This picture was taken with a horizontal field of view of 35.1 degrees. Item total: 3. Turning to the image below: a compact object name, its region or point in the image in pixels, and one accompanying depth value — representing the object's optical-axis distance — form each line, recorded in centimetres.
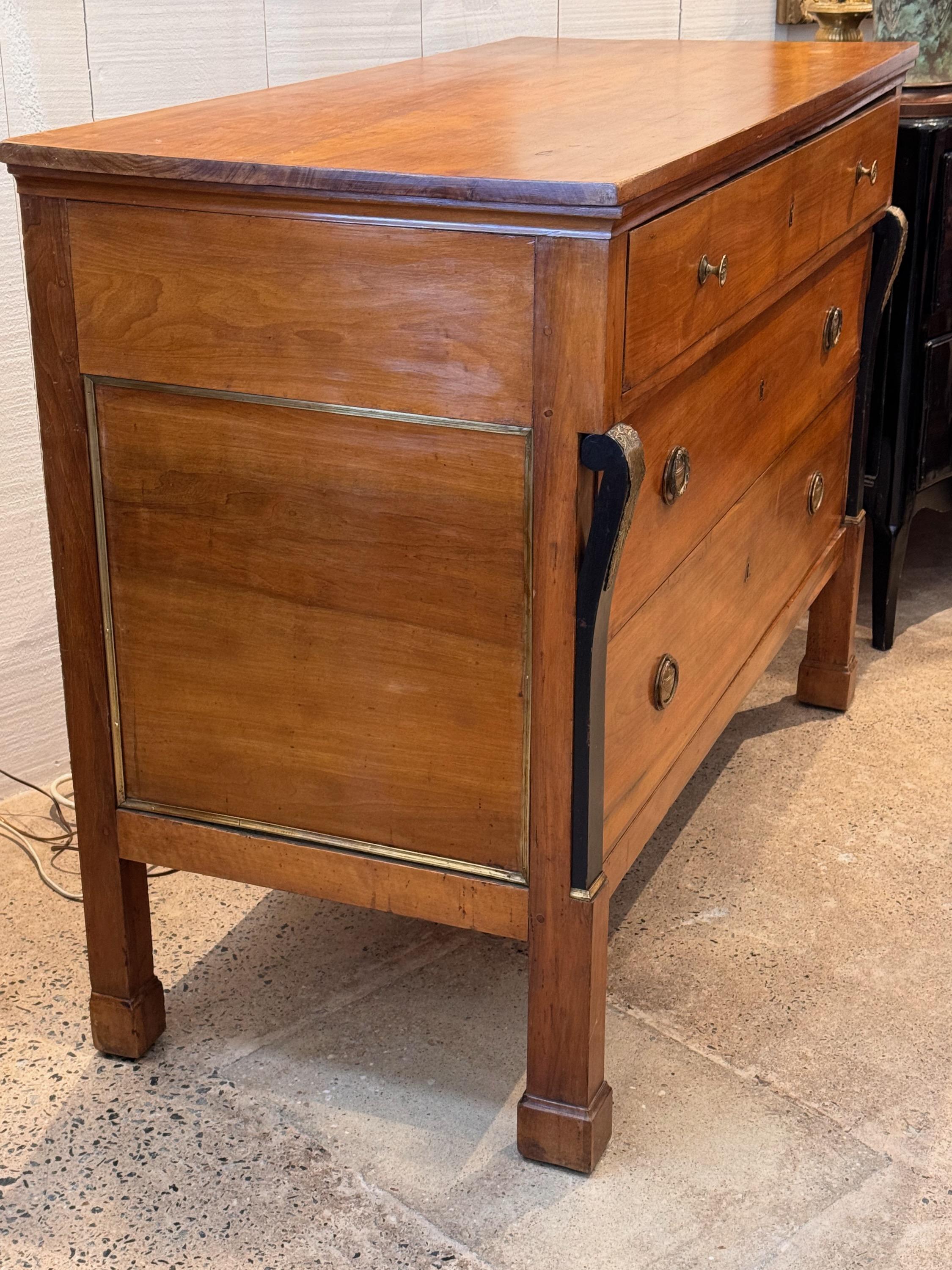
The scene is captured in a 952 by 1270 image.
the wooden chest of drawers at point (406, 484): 139
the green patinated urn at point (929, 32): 285
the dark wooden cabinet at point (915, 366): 266
